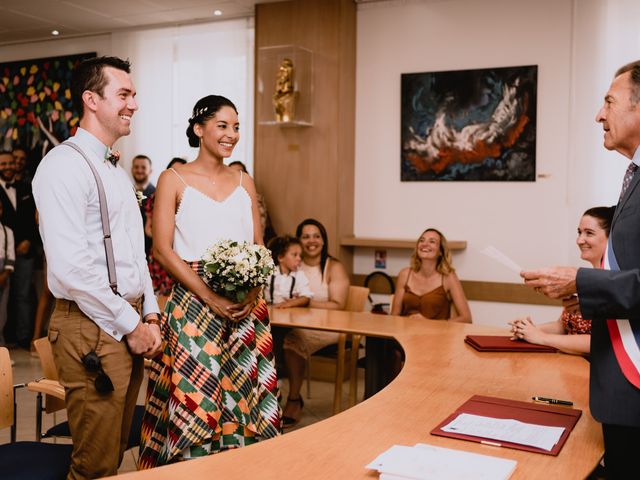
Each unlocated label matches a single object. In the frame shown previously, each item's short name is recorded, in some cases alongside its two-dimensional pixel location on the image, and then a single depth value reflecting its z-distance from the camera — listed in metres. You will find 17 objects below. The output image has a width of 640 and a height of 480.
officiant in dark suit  1.79
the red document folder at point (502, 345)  3.30
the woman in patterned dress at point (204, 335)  2.82
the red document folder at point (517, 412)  2.09
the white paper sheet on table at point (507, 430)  1.96
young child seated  5.32
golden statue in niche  6.59
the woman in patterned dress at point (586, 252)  3.32
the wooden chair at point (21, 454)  2.37
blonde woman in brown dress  5.19
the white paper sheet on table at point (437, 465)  1.66
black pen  2.41
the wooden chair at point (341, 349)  4.90
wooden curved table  1.76
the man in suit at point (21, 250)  7.77
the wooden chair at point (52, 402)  2.98
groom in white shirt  2.24
